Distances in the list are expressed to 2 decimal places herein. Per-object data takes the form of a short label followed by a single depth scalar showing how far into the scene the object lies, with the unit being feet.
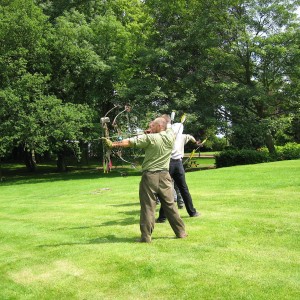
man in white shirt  25.79
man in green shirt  20.80
